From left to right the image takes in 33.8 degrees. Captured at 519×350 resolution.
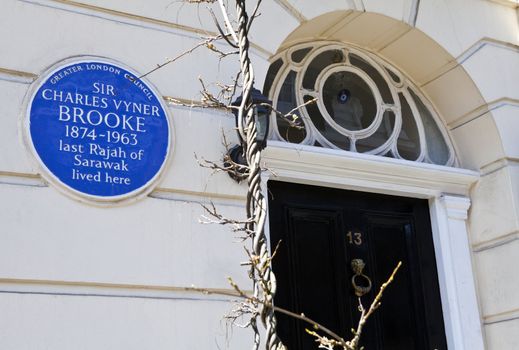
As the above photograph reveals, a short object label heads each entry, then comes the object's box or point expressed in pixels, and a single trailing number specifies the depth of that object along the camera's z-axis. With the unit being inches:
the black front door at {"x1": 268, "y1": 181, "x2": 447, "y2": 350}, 232.1
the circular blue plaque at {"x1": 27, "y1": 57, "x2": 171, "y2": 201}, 185.8
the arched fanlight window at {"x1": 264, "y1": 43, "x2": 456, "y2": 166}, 249.3
